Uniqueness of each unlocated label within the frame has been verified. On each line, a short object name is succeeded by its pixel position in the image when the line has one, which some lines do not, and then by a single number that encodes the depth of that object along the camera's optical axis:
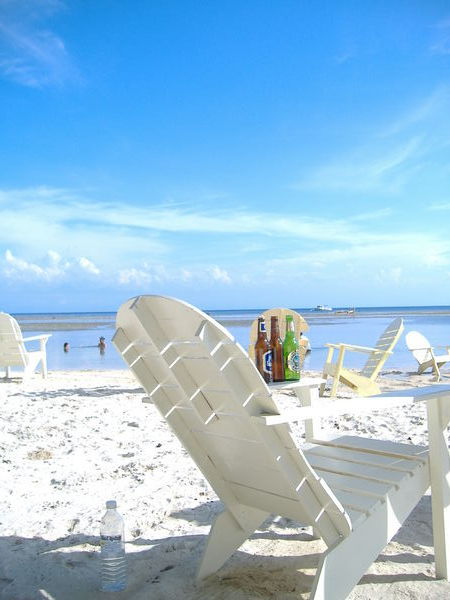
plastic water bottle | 2.36
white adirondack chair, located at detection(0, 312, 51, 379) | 8.16
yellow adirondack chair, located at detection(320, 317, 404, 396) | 6.61
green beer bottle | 2.38
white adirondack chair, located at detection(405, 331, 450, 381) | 9.01
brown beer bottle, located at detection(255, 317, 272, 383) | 2.37
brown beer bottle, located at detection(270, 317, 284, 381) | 2.38
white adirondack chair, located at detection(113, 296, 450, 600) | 1.75
